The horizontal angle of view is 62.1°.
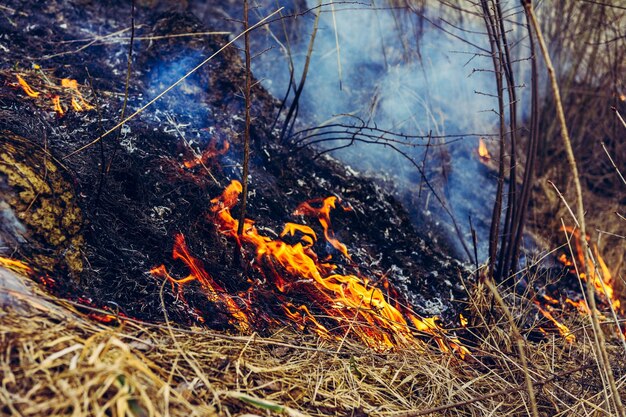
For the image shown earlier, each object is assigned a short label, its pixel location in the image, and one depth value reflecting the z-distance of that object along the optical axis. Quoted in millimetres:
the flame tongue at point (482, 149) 5180
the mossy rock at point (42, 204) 2381
